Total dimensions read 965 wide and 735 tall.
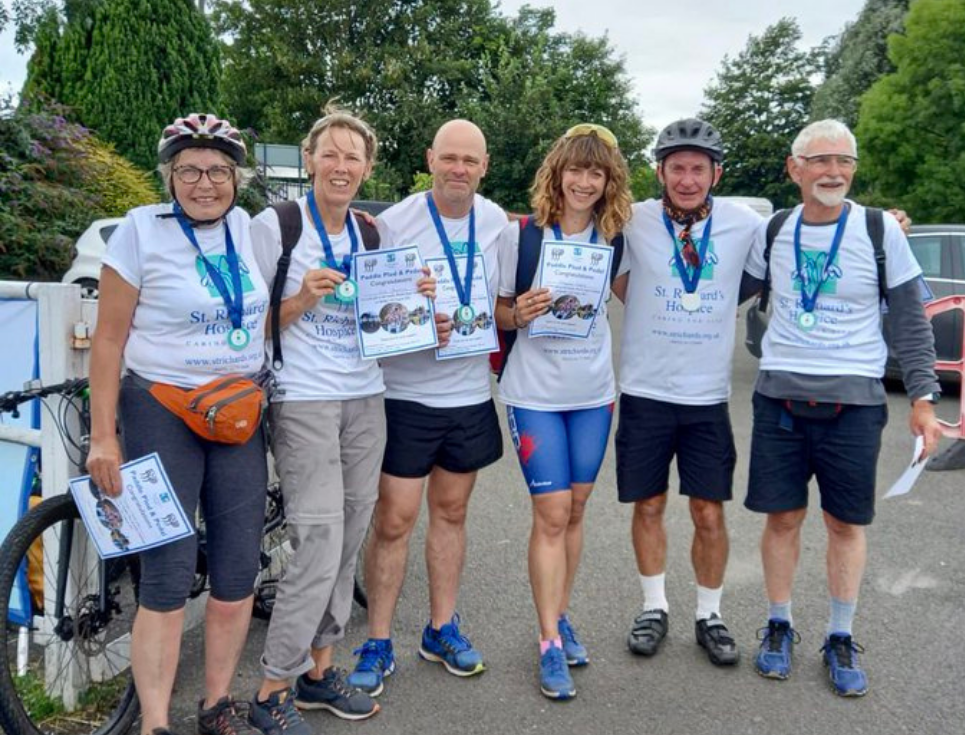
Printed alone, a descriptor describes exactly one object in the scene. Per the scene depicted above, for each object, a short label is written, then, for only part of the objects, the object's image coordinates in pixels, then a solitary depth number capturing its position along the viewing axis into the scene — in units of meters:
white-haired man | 3.63
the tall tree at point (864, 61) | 36.19
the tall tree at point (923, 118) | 24.09
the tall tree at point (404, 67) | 31.77
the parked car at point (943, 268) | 8.85
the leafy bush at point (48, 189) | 8.60
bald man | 3.62
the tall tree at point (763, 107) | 45.66
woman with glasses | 2.87
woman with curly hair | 3.67
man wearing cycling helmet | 3.84
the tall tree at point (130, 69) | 13.24
